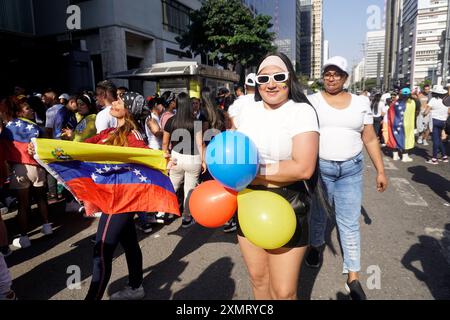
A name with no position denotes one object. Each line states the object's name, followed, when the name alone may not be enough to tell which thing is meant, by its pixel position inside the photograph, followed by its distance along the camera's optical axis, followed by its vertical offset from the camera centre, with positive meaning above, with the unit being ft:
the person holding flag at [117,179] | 8.29 -1.95
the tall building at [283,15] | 200.06 +75.06
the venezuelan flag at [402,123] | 27.63 -1.96
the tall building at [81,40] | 52.95 +14.41
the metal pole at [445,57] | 59.72 +8.14
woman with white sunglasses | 5.95 -0.96
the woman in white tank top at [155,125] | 13.20 -0.78
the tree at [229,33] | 70.85 +16.34
